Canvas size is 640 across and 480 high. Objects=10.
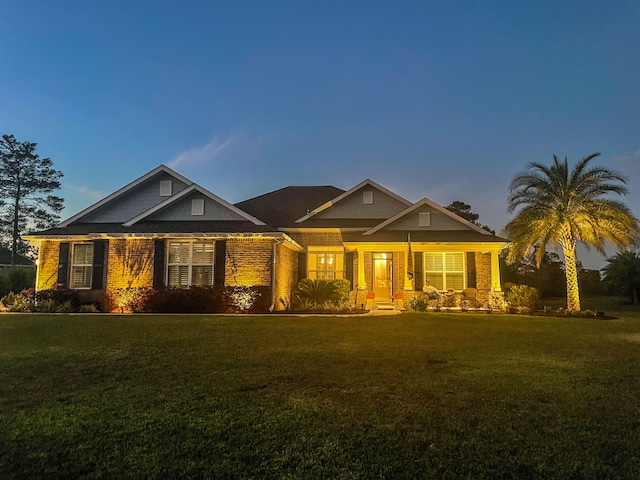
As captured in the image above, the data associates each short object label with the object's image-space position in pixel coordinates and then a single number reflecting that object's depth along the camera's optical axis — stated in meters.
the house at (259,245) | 16.72
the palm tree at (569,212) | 17.53
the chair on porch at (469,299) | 18.17
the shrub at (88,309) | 16.12
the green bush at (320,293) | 17.36
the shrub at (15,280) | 24.62
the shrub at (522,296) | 18.06
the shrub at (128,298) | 16.29
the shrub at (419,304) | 16.53
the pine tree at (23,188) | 43.41
